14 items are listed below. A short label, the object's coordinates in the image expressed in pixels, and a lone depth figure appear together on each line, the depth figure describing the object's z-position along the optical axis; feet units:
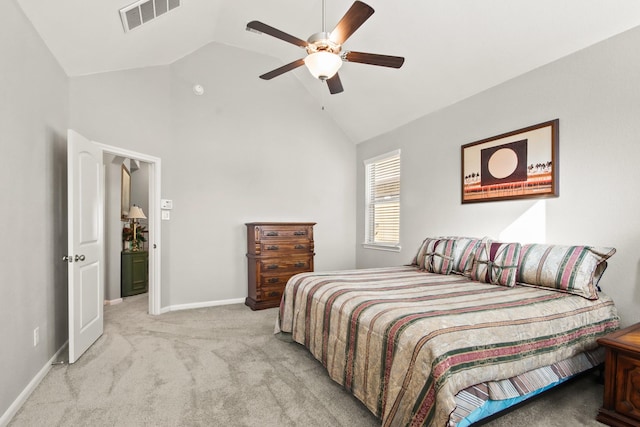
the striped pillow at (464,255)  10.01
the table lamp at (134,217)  17.94
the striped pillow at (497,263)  8.57
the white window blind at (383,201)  15.61
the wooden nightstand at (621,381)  5.76
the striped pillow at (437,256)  10.44
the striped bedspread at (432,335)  4.83
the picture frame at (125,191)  18.24
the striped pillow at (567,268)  7.41
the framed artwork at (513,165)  9.37
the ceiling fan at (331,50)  7.48
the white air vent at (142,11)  8.86
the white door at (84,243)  8.70
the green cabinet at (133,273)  16.65
